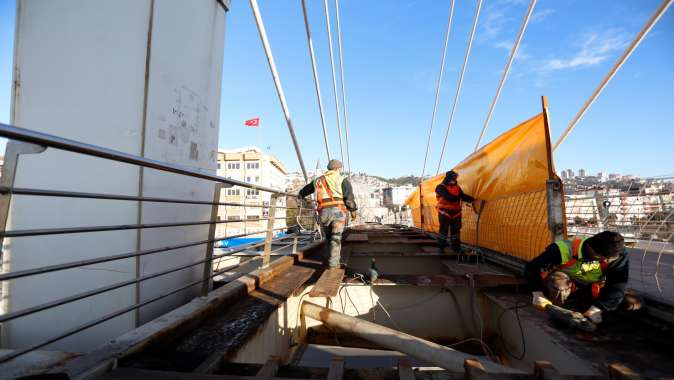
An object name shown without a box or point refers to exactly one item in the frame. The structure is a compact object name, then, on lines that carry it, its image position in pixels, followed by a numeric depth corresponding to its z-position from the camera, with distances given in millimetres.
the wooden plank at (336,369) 1673
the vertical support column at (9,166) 1229
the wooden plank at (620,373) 1585
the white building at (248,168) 51075
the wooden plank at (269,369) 1612
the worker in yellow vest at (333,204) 4457
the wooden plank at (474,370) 1601
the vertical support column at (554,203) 3527
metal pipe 2135
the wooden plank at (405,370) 1664
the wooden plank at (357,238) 7722
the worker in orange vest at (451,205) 6023
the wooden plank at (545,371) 1545
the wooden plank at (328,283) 3203
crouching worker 2592
